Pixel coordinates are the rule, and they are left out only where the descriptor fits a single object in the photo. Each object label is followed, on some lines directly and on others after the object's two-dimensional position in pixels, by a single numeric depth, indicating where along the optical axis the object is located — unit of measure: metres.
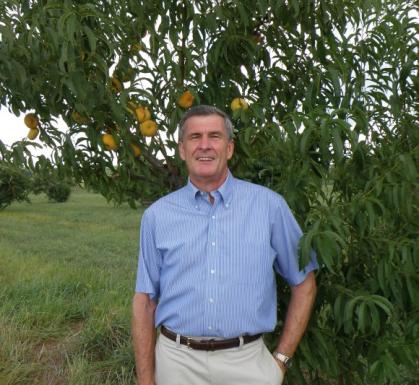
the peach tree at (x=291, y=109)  1.98
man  2.13
